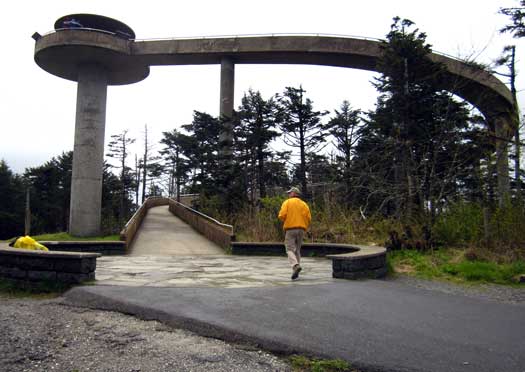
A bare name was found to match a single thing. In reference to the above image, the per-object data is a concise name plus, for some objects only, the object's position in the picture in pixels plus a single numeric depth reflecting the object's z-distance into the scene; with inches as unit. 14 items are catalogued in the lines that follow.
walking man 318.0
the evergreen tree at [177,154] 1868.8
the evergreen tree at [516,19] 773.9
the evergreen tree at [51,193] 1946.4
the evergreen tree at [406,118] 484.1
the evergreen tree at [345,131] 1167.0
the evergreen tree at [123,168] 2001.7
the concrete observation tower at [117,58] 1013.8
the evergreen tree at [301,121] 1159.6
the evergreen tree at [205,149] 947.5
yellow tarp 300.0
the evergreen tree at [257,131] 1035.9
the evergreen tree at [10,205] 1774.1
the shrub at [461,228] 394.0
